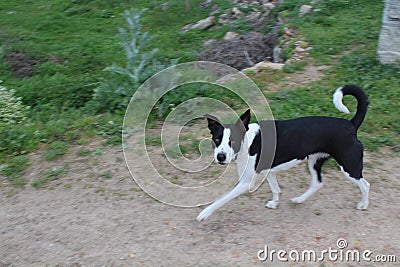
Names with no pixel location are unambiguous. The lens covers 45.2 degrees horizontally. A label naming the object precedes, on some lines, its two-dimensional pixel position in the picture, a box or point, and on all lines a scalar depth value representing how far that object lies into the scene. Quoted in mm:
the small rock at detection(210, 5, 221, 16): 12042
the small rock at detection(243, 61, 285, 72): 8188
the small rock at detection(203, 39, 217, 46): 10438
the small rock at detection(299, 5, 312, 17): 10496
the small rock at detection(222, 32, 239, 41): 10505
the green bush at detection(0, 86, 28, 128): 7074
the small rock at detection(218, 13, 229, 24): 11500
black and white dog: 4184
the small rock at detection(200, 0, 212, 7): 12686
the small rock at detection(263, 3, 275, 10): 11541
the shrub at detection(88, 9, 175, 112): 6885
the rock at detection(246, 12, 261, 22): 11281
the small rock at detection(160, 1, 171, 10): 12915
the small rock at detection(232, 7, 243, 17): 11641
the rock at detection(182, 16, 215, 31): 11469
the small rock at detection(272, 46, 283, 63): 9086
